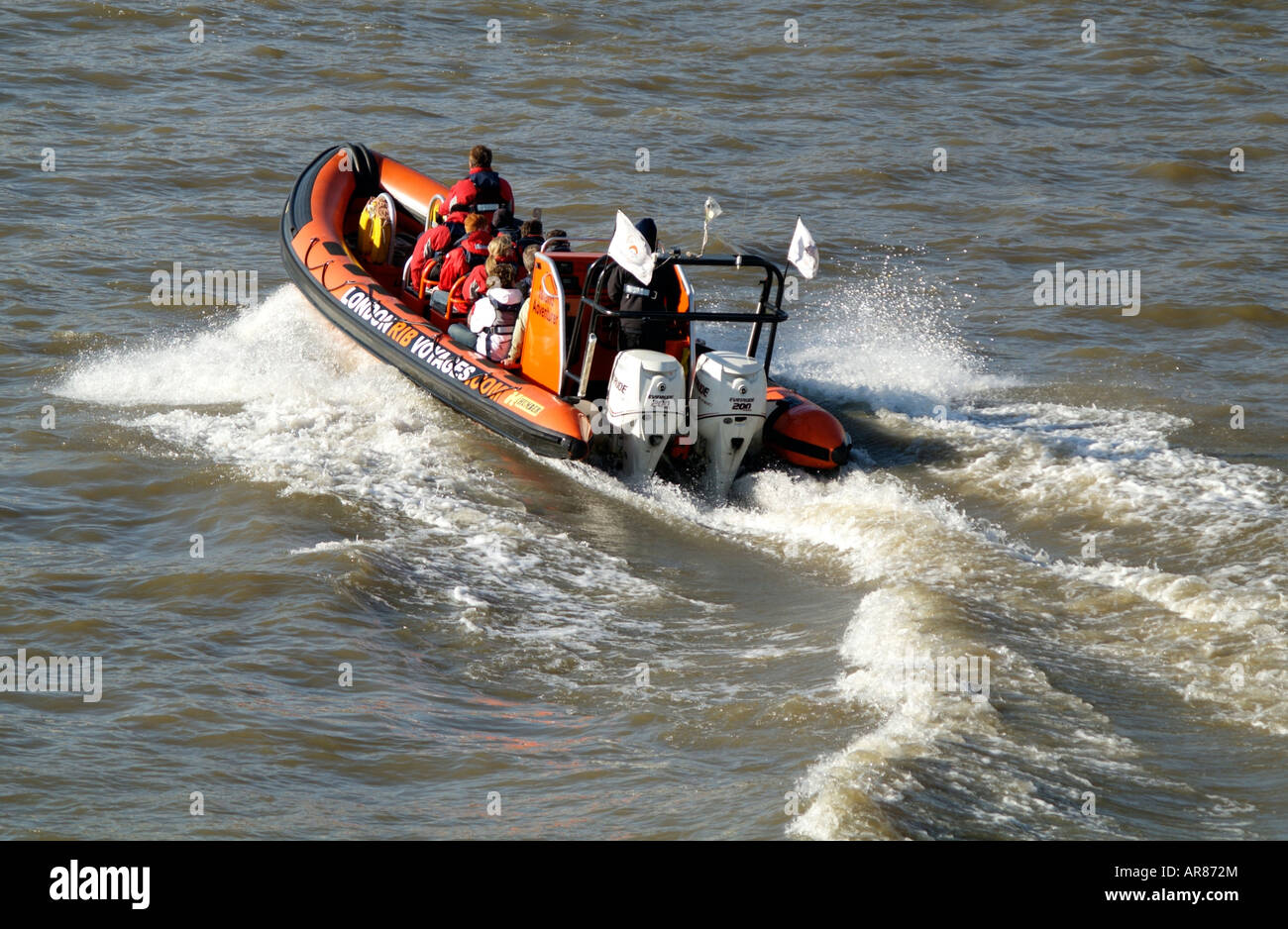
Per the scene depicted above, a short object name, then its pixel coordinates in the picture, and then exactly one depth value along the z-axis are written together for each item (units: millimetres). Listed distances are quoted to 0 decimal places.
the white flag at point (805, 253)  14734
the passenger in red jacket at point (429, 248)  18172
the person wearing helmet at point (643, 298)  14883
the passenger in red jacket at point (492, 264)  16500
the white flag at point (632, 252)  13750
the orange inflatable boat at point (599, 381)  14578
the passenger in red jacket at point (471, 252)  17375
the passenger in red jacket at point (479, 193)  18062
